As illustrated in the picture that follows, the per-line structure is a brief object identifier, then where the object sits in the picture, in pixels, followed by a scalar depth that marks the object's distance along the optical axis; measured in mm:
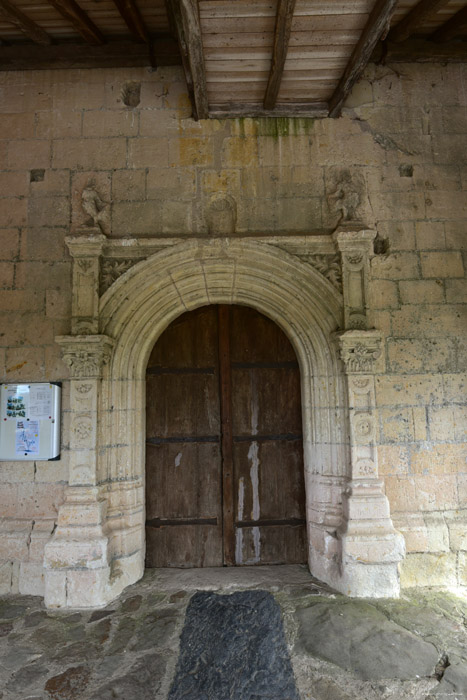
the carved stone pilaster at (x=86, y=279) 3305
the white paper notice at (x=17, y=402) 3328
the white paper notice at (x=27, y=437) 3297
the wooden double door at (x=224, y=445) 3643
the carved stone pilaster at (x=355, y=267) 3357
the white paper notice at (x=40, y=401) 3316
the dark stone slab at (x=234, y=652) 2141
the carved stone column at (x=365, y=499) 3055
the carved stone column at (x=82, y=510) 3014
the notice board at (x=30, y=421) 3293
